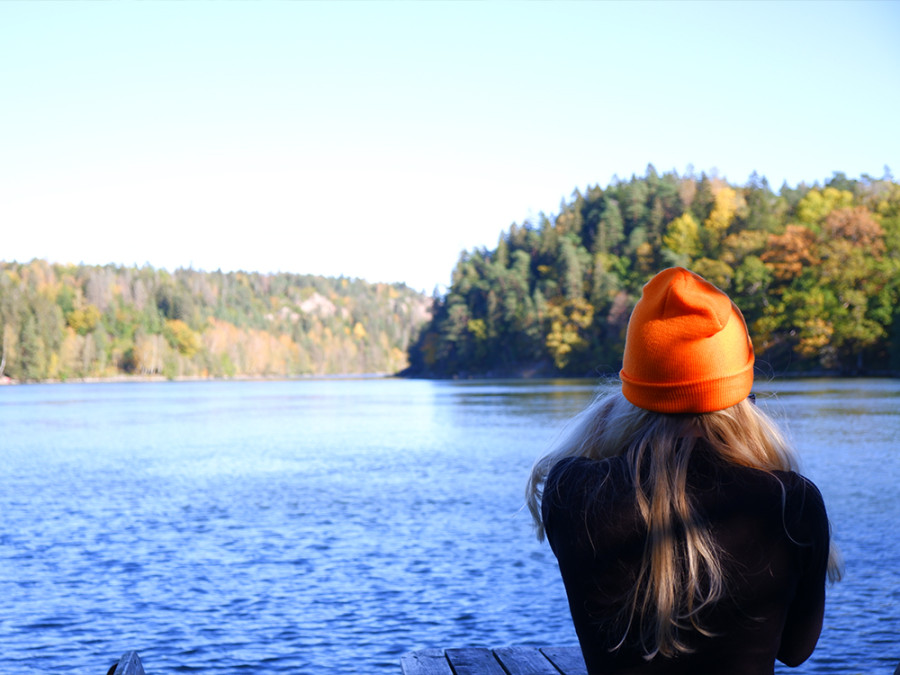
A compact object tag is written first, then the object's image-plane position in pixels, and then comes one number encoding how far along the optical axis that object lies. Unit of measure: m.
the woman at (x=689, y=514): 1.52
